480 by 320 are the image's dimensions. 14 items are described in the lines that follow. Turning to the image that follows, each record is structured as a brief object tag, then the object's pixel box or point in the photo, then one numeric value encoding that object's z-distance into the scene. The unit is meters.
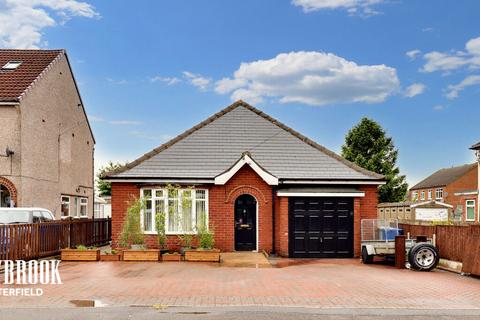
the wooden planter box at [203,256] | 18.09
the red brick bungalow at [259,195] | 20.30
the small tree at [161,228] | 19.33
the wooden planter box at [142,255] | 18.20
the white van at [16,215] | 20.31
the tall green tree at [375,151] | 57.38
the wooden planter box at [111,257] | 18.34
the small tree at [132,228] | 19.34
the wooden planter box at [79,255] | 18.19
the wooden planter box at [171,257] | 18.31
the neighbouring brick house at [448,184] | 68.94
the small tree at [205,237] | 18.88
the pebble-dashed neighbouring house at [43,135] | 24.44
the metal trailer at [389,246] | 16.88
